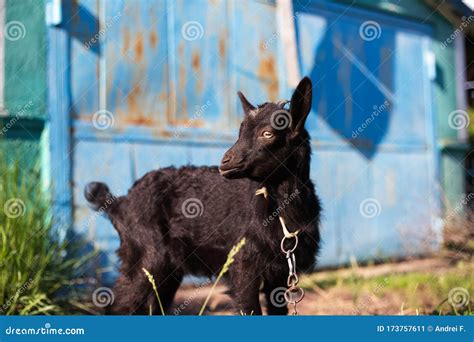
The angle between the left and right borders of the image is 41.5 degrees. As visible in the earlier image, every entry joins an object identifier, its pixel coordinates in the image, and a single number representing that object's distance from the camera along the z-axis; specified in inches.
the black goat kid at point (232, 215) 123.4
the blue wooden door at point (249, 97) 171.8
